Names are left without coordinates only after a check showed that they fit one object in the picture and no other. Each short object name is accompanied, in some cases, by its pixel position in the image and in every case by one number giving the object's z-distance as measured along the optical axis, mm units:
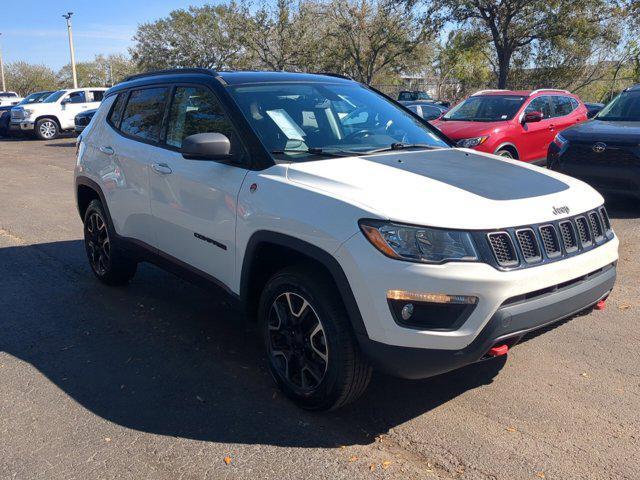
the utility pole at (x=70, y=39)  42156
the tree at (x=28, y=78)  59031
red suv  9742
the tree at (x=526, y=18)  26266
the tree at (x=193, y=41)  41188
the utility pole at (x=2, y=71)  54156
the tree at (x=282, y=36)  36969
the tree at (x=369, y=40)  33938
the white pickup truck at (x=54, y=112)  21422
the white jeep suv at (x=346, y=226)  2809
